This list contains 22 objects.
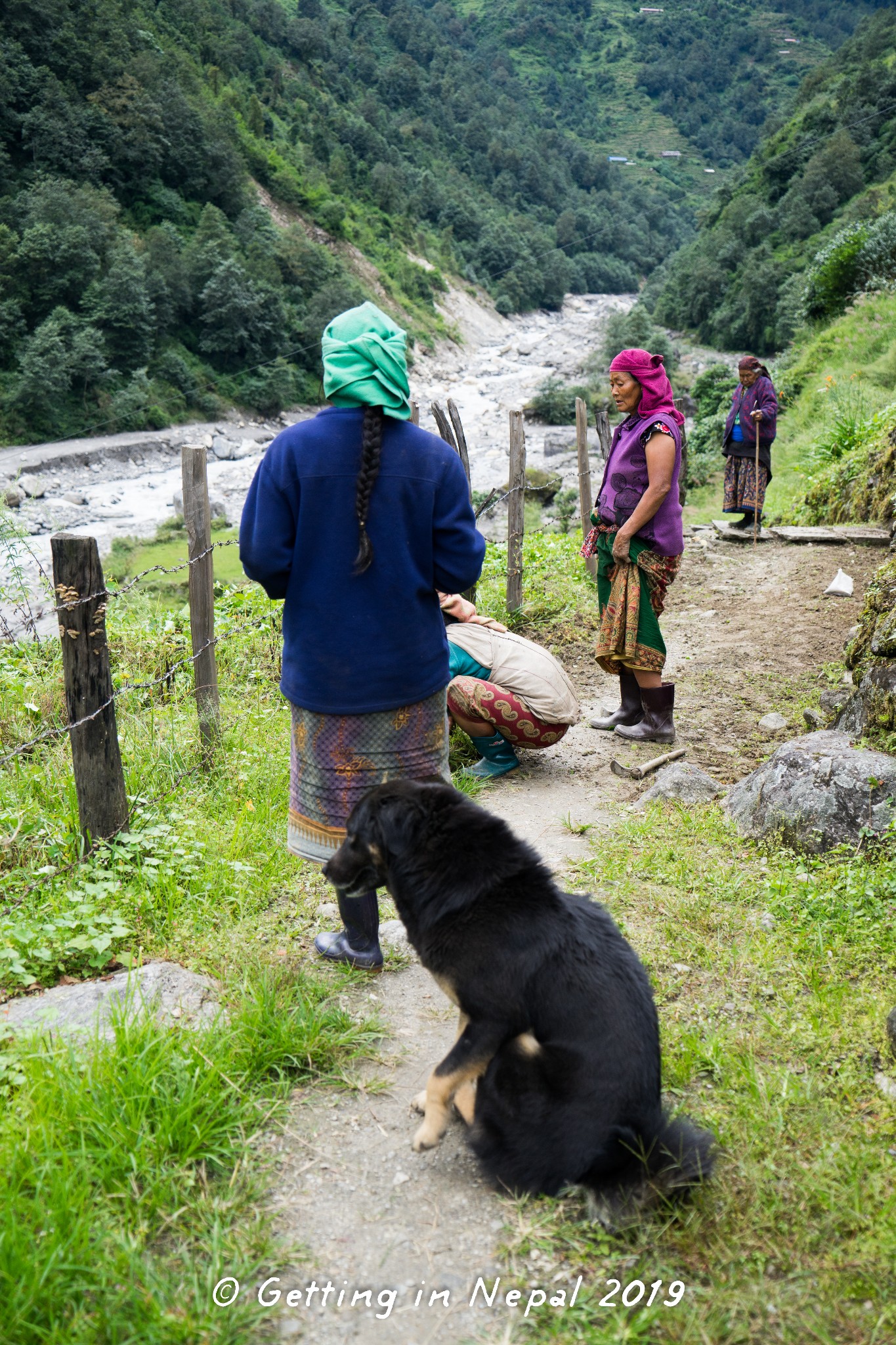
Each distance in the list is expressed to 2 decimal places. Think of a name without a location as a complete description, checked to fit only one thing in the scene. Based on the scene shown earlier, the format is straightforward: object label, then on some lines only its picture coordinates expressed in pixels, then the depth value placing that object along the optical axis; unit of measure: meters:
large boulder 3.51
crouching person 4.55
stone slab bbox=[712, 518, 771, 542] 9.89
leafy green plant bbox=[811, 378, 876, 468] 11.77
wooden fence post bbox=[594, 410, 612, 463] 11.41
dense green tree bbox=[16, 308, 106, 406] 31.75
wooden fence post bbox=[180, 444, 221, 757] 4.50
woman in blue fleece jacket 2.47
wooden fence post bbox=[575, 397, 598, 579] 9.85
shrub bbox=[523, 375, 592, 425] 35.12
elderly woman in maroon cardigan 9.55
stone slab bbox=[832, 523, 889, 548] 8.97
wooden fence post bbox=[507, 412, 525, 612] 7.32
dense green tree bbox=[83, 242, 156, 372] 35.69
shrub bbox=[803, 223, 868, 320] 22.14
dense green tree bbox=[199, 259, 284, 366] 39.94
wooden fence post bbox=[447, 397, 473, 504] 6.94
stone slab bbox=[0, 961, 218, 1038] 2.57
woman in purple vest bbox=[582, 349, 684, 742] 4.75
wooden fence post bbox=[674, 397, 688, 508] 14.29
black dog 2.09
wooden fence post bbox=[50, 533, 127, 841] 3.17
